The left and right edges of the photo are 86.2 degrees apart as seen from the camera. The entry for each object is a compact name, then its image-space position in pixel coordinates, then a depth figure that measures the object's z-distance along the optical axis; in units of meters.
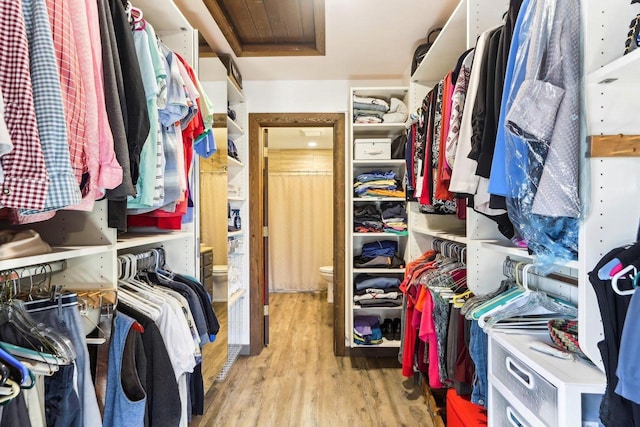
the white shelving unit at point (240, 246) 2.84
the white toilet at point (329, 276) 4.10
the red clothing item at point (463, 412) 1.35
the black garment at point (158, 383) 1.13
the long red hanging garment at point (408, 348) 2.04
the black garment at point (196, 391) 1.56
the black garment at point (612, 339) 0.71
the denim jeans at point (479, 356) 1.34
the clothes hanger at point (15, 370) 0.68
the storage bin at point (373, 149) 2.70
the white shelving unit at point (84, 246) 1.02
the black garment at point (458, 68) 1.36
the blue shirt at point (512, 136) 0.92
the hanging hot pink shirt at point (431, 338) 1.68
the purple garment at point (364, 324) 2.77
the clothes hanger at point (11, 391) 0.65
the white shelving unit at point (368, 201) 2.69
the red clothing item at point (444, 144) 1.47
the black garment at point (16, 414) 0.68
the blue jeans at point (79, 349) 0.94
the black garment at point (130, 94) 0.99
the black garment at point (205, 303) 1.67
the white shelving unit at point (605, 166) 0.78
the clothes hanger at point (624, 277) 0.68
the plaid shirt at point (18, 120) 0.60
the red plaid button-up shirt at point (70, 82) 0.73
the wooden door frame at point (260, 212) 2.88
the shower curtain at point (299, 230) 4.93
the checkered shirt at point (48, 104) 0.65
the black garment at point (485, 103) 1.06
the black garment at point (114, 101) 0.91
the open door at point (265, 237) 3.06
